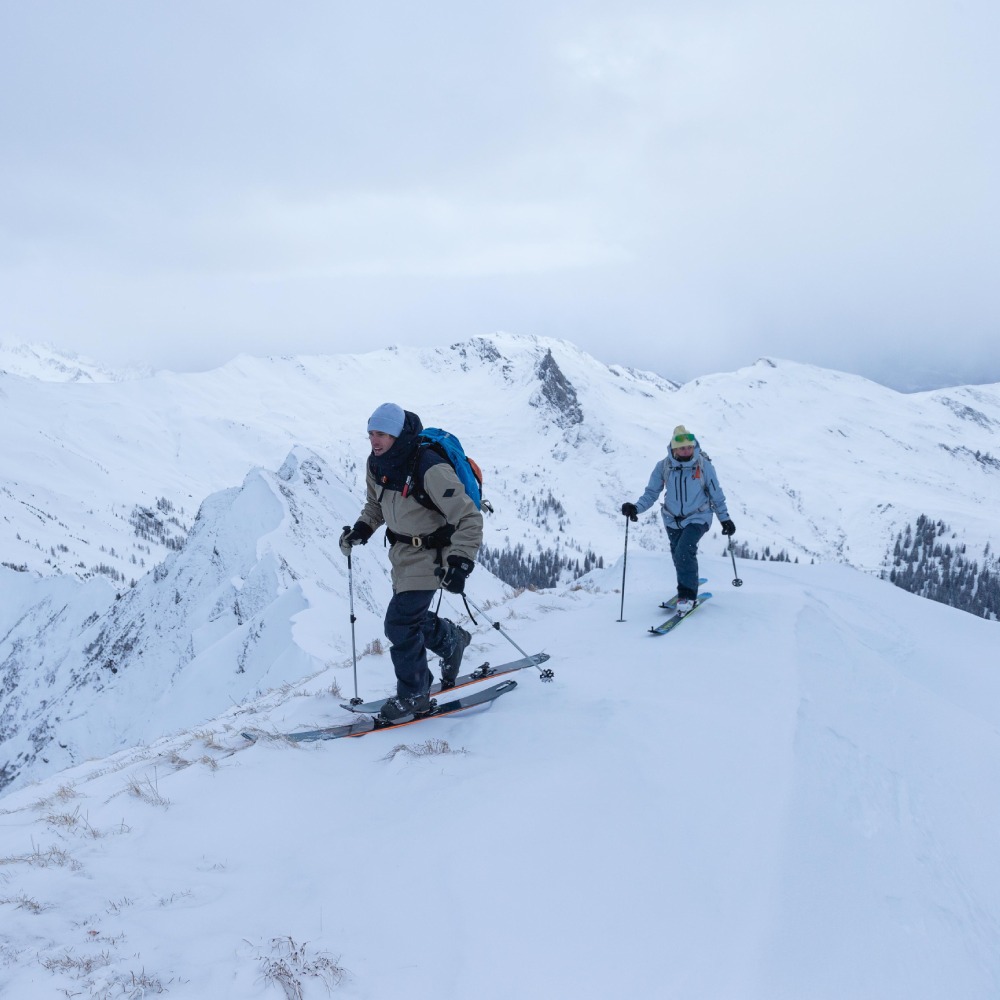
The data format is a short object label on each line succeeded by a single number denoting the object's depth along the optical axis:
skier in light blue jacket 10.61
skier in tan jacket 6.29
